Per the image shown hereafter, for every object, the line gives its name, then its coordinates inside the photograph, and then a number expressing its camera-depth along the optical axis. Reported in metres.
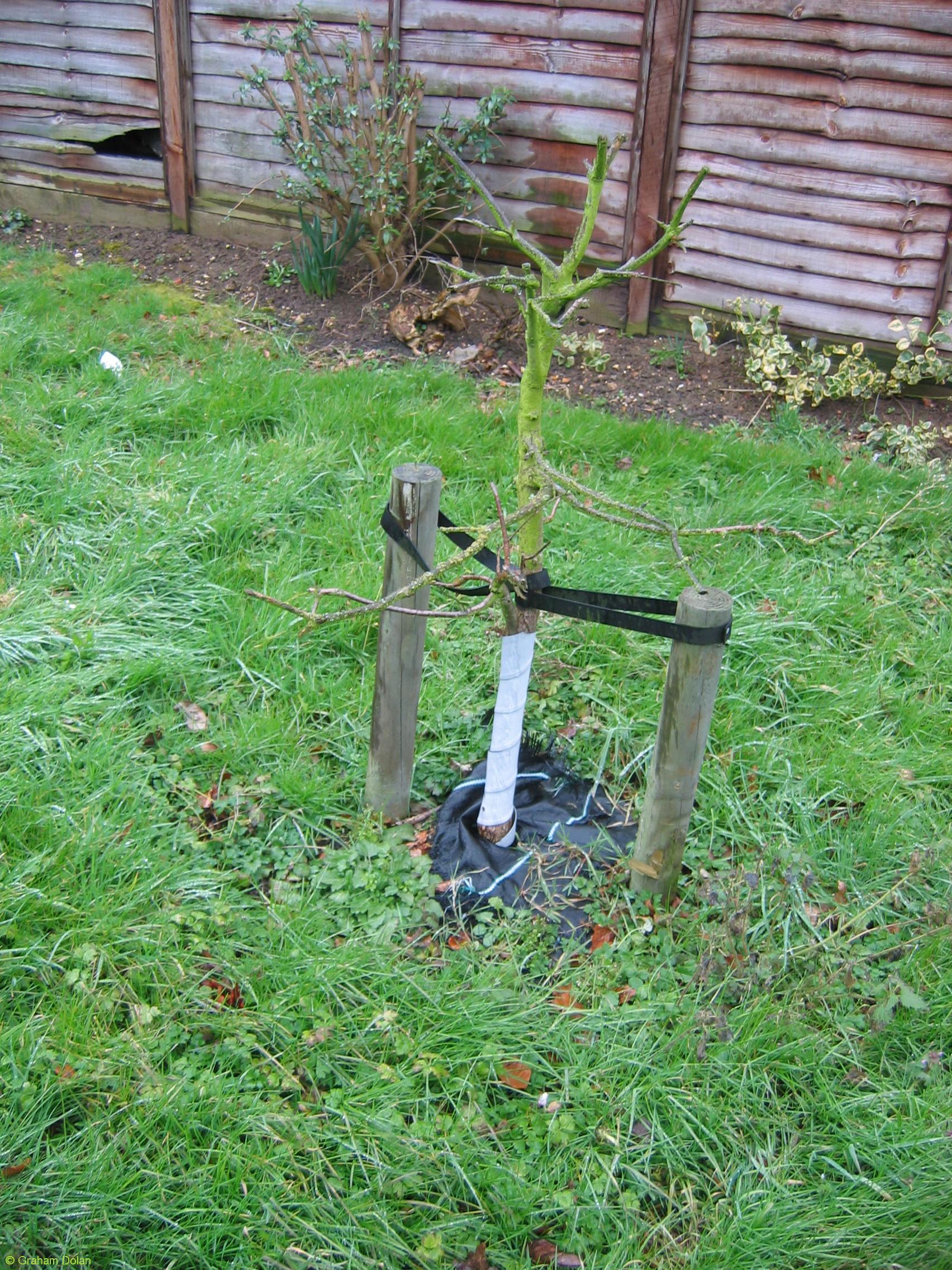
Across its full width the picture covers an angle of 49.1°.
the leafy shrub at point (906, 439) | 5.09
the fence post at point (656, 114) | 5.71
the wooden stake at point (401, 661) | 2.59
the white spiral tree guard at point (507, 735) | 2.64
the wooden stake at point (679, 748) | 2.35
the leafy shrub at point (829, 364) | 5.42
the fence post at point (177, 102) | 7.25
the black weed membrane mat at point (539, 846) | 2.73
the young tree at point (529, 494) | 2.31
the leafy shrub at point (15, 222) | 8.07
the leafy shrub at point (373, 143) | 6.09
